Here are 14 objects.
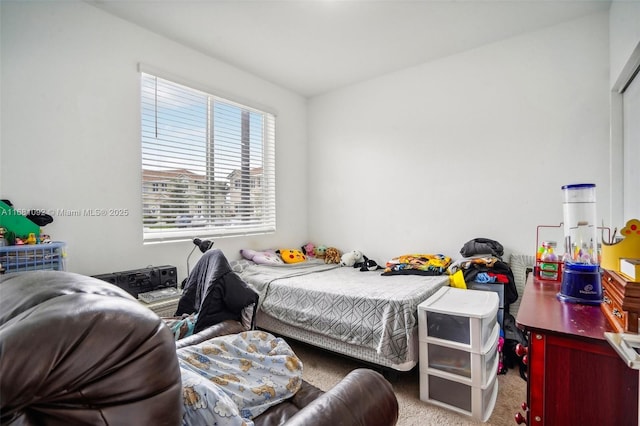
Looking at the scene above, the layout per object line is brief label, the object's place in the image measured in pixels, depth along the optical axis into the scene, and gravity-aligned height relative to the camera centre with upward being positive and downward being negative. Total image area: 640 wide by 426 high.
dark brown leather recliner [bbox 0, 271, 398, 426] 0.42 -0.22
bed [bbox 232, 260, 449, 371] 2.01 -0.72
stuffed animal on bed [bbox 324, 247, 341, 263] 3.66 -0.52
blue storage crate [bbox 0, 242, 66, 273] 1.72 -0.25
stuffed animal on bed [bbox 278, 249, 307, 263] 3.45 -0.49
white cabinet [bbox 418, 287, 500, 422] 1.76 -0.87
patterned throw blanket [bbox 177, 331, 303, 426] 0.89 -0.59
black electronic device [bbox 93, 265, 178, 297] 2.16 -0.48
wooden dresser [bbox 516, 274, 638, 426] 0.94 -0.53
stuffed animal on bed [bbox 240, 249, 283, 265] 3.21 -0.46
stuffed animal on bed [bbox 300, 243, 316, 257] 3.88 -0.47
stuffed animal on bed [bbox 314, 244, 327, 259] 3.79 -0.49
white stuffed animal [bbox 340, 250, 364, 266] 3.48 -0.52
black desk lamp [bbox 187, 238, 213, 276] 2.56 -0.26
